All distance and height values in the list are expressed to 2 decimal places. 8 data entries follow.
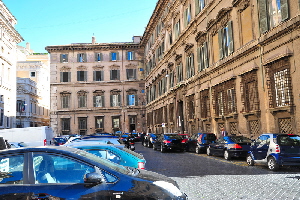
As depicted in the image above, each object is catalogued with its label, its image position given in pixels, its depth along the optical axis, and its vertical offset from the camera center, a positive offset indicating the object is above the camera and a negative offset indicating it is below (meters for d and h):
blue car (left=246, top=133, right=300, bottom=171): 11.67 -1.30
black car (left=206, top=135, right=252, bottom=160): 15.84 -1.50
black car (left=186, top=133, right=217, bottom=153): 20.91 -1.52
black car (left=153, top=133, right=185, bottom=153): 22.72 -1.70
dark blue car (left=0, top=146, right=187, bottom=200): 4.25 -0.84
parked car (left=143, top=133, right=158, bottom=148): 28.23 -1.91
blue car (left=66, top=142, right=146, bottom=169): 7.95 -0.89
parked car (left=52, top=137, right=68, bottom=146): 32.39 -1.90
